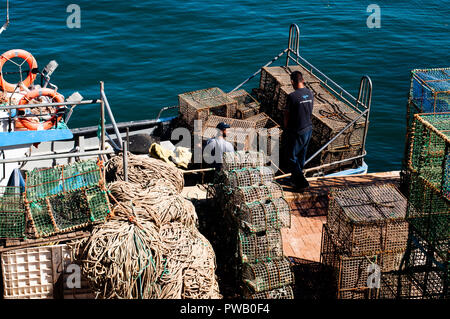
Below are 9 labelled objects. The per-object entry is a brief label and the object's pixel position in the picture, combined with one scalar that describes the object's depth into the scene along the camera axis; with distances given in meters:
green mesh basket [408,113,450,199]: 6.97
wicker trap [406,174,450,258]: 6.82
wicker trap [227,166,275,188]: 8.22
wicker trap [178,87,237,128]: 11.94
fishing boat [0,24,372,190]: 9.50
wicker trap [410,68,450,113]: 9.95
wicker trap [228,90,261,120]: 12.55
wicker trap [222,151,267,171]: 8.65
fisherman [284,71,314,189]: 9.83
